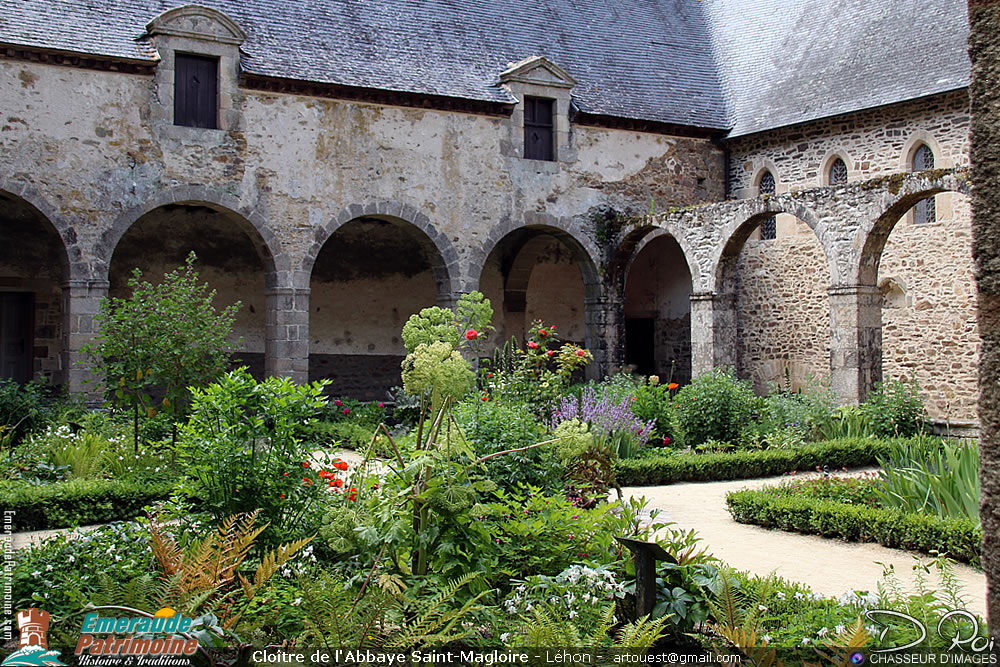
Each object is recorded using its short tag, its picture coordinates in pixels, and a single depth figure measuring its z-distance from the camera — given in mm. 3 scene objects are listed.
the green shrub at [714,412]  11070
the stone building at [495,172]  12234
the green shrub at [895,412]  11117
